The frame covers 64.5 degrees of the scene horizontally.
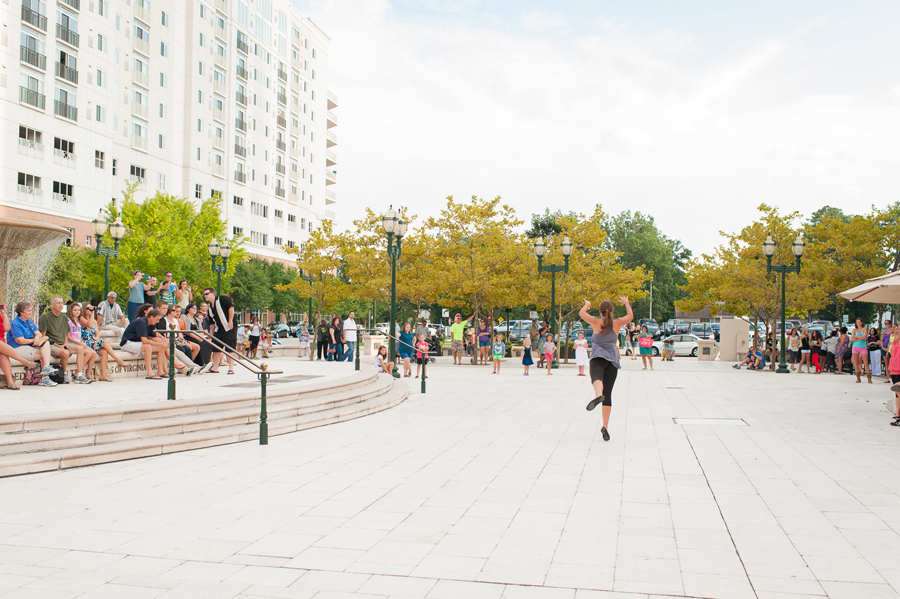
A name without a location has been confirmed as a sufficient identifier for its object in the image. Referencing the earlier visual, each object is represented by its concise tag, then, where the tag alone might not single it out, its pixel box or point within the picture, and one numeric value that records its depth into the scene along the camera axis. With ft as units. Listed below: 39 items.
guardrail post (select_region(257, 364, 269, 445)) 28.14
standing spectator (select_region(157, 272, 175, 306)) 52.85
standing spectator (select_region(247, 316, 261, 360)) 81.82
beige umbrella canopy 44.83
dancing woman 30.89
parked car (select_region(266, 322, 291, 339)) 170.54
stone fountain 46.73
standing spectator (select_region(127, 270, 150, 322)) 52.60
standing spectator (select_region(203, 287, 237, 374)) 47.96
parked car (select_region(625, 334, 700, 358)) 140.67
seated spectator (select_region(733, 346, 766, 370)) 88.02
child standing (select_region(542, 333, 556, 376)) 77.08
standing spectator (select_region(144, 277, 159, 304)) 53.11
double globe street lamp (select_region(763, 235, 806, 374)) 81.54
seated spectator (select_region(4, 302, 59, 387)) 36.19
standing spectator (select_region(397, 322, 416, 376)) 62.90
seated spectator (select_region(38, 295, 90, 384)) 37.76
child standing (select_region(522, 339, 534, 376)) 74.43
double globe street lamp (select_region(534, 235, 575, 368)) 89.38
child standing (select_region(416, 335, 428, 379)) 49.98
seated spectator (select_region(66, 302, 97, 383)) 39.19
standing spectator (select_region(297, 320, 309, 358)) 92.99
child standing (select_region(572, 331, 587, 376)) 72.43
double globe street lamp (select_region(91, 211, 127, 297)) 72.43
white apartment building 135.13
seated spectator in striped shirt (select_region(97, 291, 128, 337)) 53.31
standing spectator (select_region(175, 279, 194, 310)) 59.00
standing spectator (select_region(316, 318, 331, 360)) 81.30
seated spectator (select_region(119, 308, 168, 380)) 42.76
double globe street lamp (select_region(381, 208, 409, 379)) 59.41
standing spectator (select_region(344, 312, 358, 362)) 74.74
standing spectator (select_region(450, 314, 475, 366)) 87.97
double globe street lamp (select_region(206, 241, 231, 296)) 88.07
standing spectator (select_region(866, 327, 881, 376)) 70.18
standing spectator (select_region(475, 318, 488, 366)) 84.79
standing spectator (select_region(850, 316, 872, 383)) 65.98
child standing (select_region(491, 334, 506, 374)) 74.28
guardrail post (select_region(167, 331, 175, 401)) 30.88
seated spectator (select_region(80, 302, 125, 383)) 40.42
